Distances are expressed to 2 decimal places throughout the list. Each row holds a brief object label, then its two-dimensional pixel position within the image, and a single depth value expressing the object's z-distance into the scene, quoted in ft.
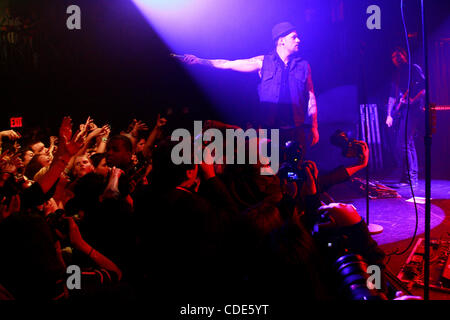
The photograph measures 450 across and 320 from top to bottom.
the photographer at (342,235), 5.10
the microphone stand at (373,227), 9.53
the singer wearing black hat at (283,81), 12.57
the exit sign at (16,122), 11.42
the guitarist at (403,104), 15.92
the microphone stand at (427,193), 5.26
